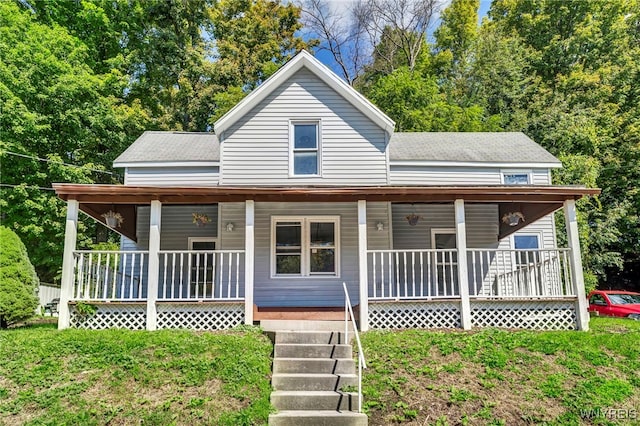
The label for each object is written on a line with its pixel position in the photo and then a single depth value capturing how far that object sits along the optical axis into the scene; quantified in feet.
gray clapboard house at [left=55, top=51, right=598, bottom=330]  29.76
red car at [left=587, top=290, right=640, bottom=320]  49.16
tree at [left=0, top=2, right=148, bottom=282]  63.05
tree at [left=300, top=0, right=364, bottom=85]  95.86
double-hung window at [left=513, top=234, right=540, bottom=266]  46.57
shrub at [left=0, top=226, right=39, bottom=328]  30.14
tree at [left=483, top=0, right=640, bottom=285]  68.95
